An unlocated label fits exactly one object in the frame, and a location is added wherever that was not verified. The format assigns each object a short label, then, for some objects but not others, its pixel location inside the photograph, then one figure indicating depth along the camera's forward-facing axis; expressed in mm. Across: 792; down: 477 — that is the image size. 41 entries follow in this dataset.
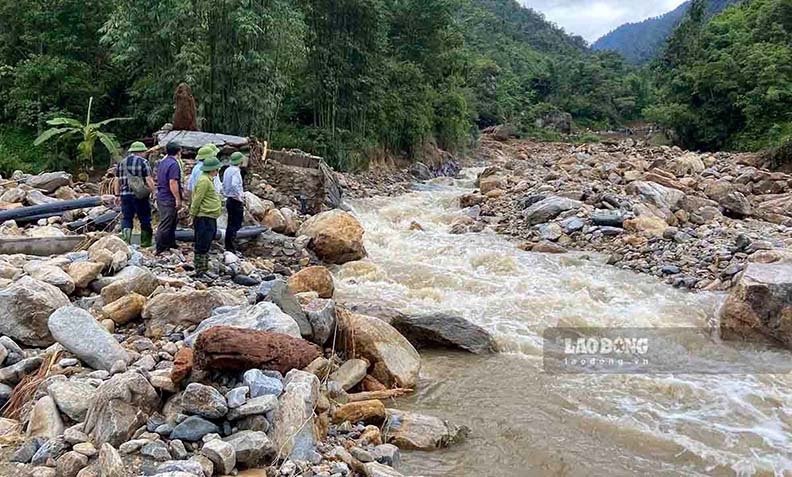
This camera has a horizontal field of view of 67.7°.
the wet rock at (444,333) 6316
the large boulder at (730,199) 13055
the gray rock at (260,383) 3918
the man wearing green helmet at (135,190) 7633
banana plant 12880
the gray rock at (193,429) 3512
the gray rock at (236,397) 3717
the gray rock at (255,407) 3682
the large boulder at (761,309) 6617
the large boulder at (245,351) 4027
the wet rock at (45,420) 3535
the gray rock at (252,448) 3407
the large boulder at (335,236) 9352
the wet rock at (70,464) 3139
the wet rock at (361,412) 4445
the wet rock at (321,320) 5492
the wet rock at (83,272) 5852
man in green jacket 6734
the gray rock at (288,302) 5379
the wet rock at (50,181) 11023
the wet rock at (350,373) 5055
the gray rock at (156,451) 3299
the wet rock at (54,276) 5621
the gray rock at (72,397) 3666
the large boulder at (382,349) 5387
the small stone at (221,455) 3279
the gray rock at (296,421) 3645
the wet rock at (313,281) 7073
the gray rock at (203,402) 3637
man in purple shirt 7195
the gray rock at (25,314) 4730
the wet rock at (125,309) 5254
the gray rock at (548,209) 12641
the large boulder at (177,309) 5172
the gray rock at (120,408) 3416
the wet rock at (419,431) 4352
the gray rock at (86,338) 4344
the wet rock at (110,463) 3045
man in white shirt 7988
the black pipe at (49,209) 8609
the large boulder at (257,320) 4781
